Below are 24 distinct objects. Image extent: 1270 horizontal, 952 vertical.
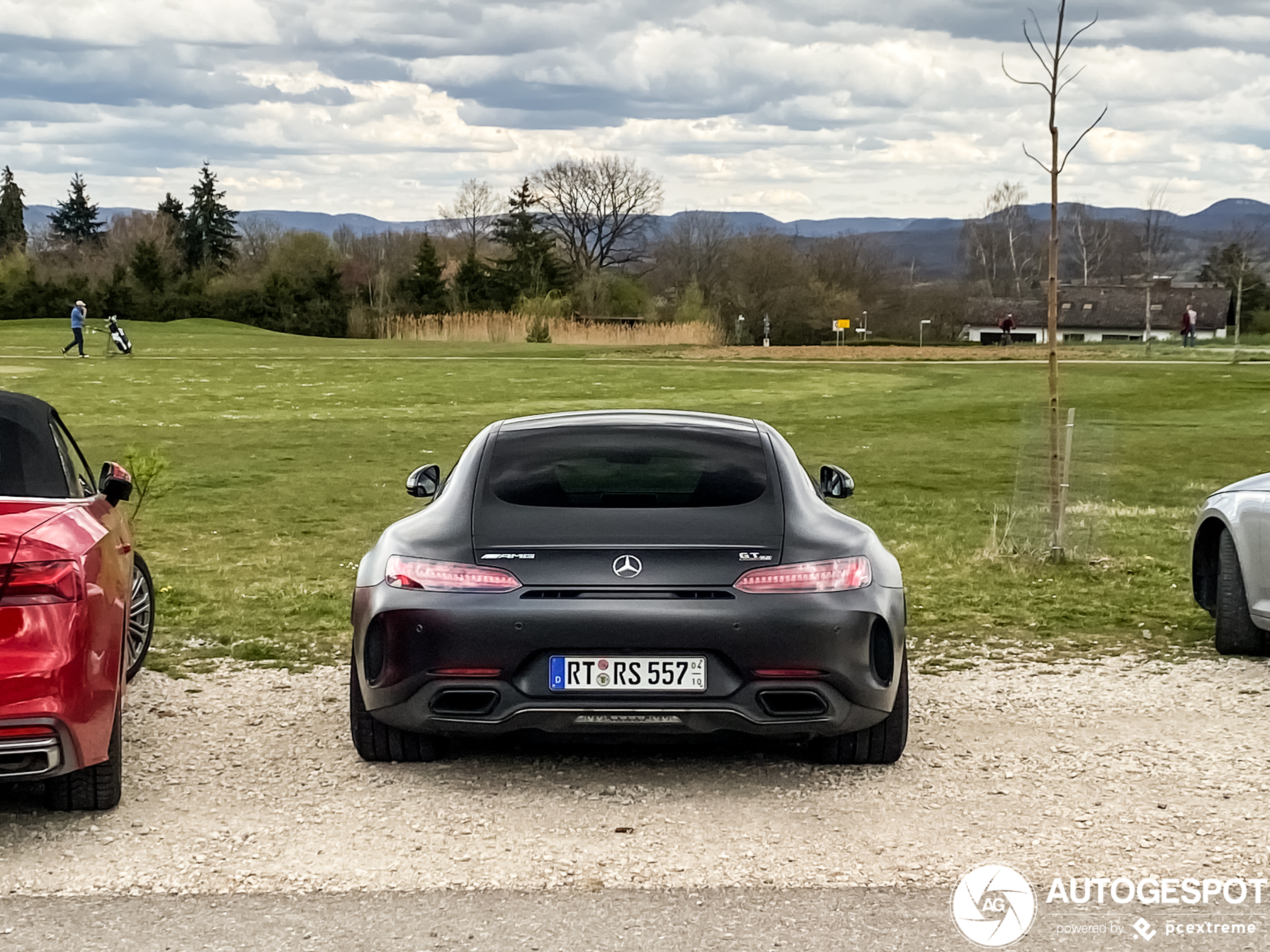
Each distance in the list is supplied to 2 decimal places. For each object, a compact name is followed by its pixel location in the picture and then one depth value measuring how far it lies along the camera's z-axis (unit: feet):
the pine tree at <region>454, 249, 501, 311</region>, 324.80
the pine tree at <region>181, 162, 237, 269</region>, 379.14
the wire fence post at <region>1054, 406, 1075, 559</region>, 39.58
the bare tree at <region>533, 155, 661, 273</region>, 366.22
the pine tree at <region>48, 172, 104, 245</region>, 443.32
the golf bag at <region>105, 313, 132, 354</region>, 179.83
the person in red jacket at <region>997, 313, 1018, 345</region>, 291.36
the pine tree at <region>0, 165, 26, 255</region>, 406.00
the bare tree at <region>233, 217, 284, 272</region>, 379.55
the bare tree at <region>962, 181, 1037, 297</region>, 540.11
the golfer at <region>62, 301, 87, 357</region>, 175.94
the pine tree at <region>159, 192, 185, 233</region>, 388.16
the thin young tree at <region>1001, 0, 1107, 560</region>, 37.81
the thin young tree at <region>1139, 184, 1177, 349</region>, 558.56
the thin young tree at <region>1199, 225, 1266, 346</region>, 371.97
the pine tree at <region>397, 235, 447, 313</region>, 322.14
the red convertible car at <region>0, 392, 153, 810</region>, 16.10
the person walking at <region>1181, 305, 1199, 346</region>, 230.89
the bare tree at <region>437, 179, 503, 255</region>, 390.42
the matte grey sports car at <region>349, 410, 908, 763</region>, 17.94
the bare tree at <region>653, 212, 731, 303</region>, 380.37
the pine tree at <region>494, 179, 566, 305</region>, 328.70
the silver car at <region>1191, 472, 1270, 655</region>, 26.27
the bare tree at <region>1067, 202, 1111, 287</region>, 541.75
